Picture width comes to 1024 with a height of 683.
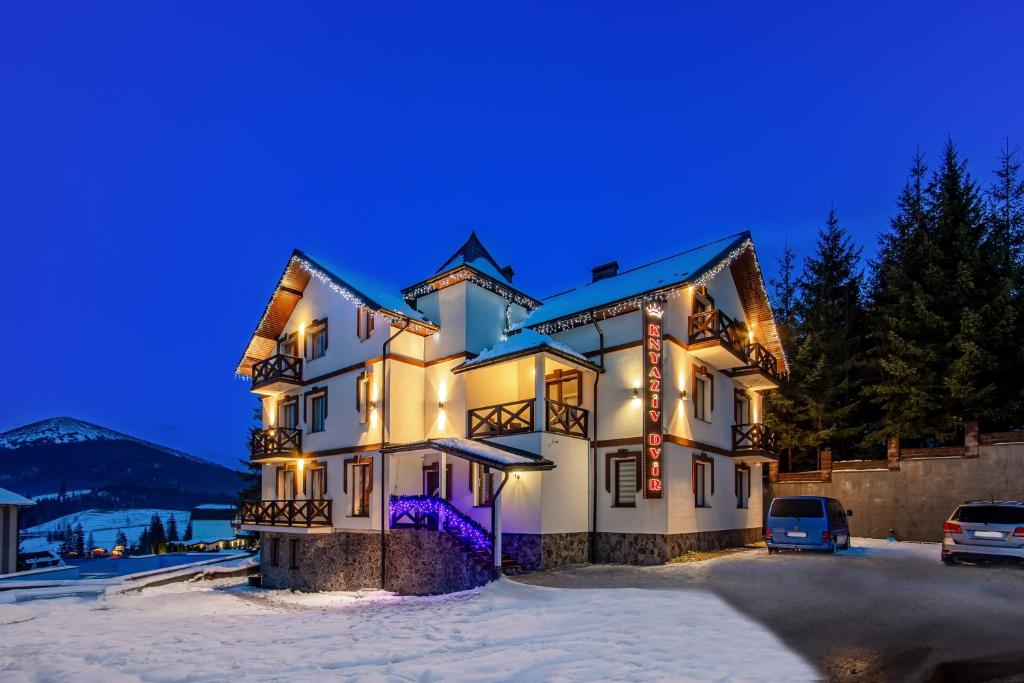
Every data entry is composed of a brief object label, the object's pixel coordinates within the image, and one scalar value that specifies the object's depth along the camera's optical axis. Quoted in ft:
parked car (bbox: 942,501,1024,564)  44.73
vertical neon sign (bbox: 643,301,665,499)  58.54
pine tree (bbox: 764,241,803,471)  96.37
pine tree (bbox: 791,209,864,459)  94.84
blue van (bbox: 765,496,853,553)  56.34
